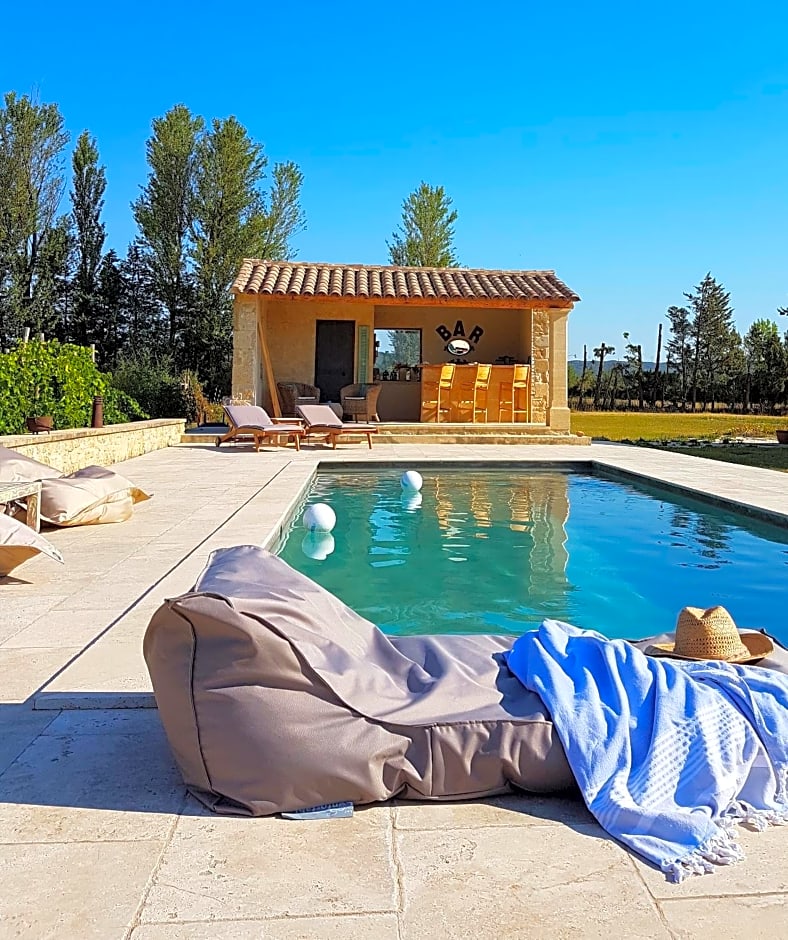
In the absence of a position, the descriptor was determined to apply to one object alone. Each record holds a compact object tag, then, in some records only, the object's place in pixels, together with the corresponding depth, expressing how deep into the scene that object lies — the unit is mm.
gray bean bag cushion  2150
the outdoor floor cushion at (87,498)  6164
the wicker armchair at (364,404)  15562
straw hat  2717
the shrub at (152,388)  18047
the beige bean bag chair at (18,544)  4359
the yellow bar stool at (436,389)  15758
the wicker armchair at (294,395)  16141
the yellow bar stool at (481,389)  15703
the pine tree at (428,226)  28500
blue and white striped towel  2029
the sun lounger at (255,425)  12781
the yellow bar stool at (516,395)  16109
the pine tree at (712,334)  39750
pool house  15688
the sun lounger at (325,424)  13136
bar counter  15789
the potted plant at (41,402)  10523
